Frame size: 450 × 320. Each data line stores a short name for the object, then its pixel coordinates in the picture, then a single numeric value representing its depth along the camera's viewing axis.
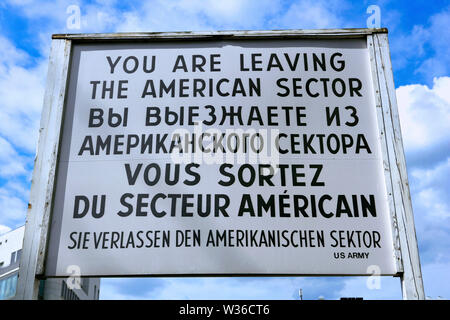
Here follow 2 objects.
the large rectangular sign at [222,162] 2.98
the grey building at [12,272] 36.38
